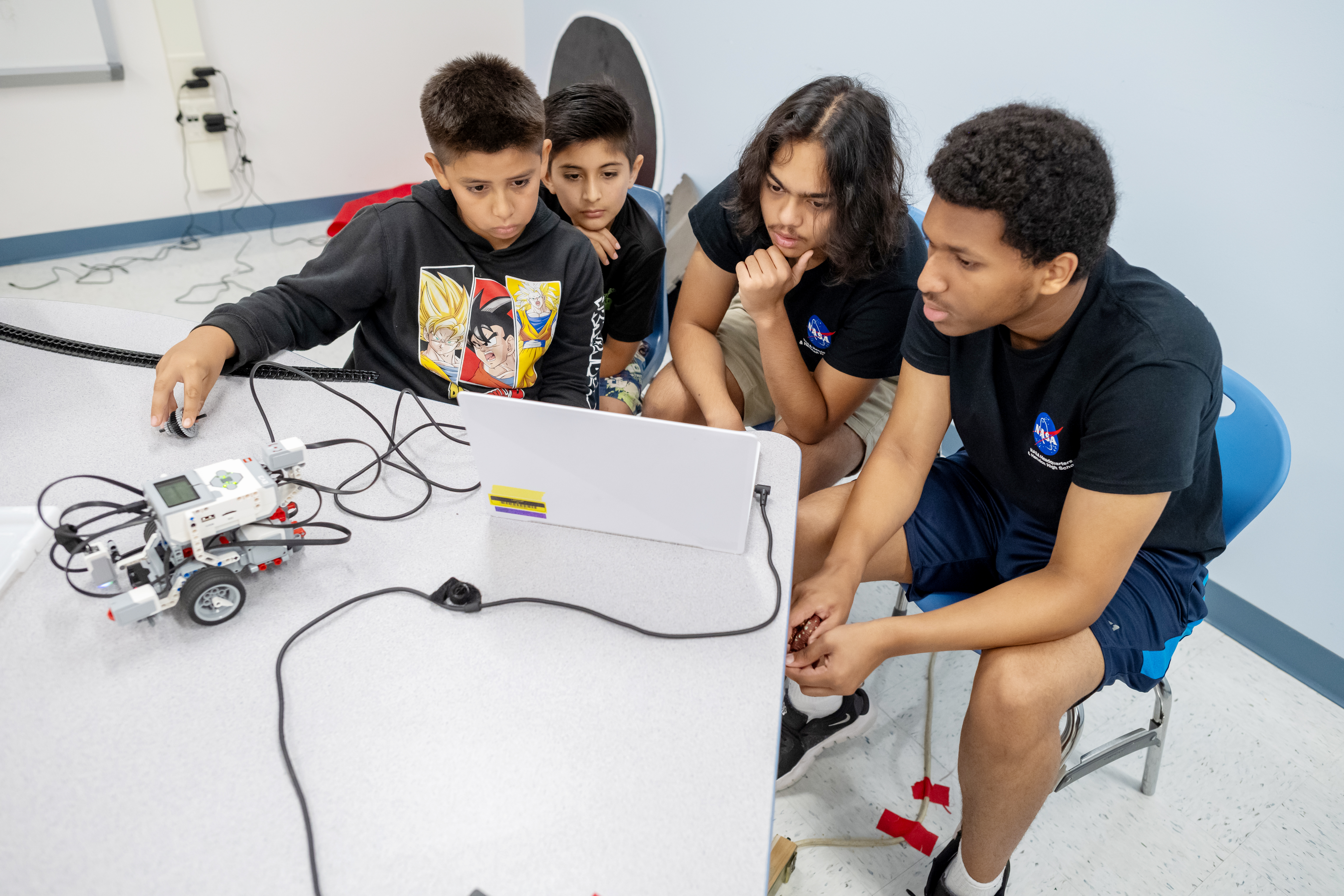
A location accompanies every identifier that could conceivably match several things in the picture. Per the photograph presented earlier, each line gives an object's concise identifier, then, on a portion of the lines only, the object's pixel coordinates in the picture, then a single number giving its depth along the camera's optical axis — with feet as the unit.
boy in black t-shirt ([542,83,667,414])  5.17
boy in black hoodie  4.07
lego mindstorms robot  2.53
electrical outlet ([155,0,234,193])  9.68
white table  2.10
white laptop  2.86
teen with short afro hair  3.25
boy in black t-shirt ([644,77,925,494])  4.46
